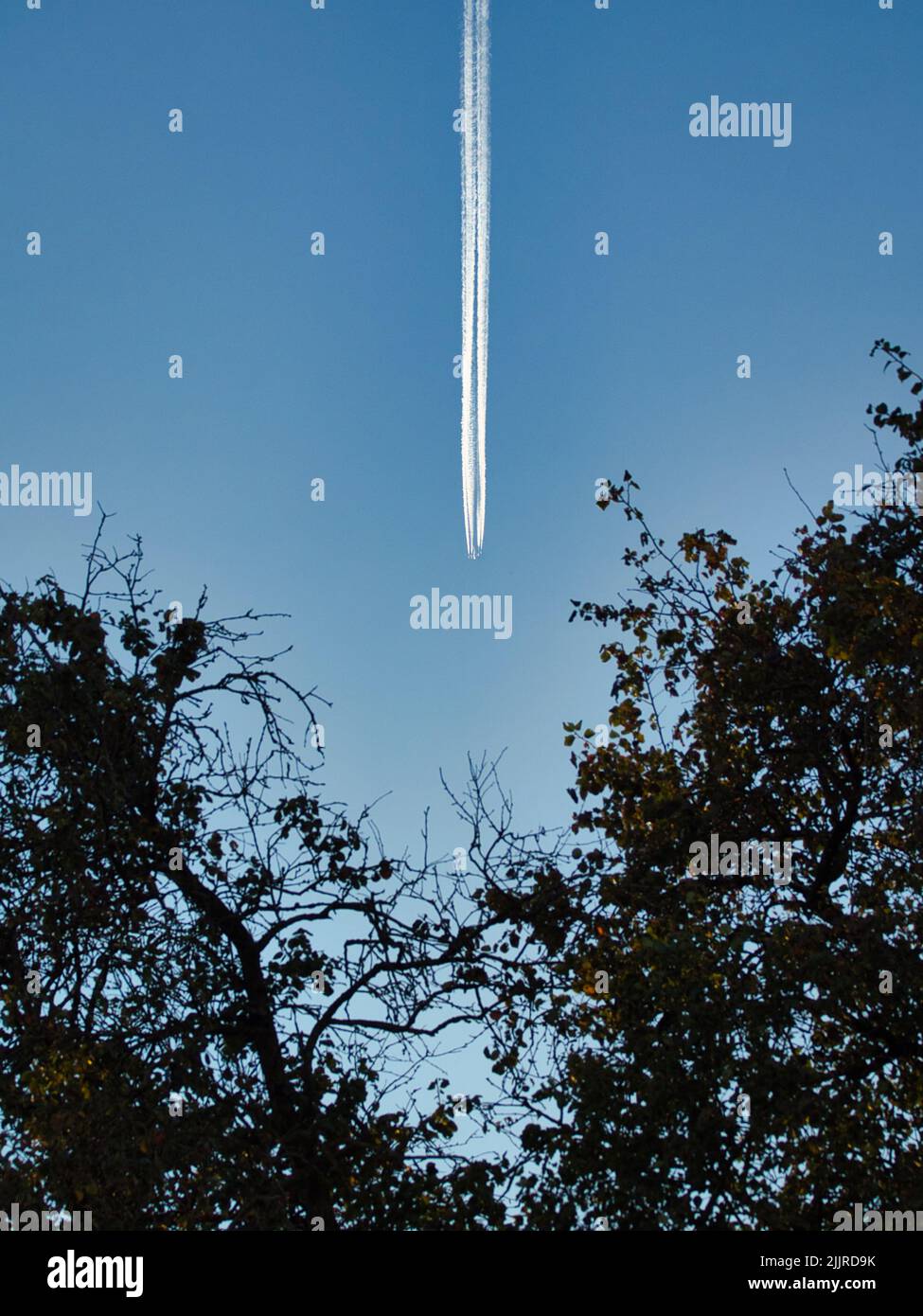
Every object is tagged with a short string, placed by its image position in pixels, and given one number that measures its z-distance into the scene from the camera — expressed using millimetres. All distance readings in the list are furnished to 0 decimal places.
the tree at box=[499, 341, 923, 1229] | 10094
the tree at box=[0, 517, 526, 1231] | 10016
